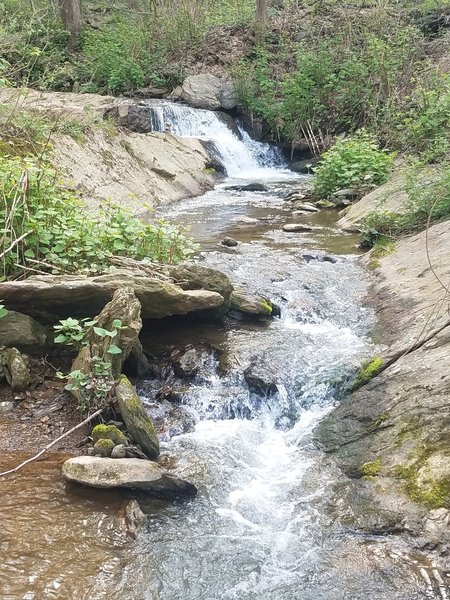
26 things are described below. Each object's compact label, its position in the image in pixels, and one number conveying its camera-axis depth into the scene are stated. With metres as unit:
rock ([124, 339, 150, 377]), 5.32
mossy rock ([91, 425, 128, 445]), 4.23
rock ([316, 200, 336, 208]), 11.73
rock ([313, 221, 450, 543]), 3.71
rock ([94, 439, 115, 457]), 4.15
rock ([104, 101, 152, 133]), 14.16
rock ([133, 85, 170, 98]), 18.09
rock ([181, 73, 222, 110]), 17.31
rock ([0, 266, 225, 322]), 4.96
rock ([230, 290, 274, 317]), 6.55
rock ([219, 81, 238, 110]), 17.64
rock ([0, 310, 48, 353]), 5.03
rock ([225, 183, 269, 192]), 13.84
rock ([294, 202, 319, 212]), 11.62
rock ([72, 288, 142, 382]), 4.71
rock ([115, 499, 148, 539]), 3.58
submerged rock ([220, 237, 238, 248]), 9.23
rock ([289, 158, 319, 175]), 15.95
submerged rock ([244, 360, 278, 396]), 5.37
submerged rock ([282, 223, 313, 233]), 10.23
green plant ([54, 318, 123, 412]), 4.50
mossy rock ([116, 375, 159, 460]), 4.30
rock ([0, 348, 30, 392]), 4.88
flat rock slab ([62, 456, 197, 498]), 3.83
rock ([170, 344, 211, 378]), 5.53
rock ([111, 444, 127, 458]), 4.11
